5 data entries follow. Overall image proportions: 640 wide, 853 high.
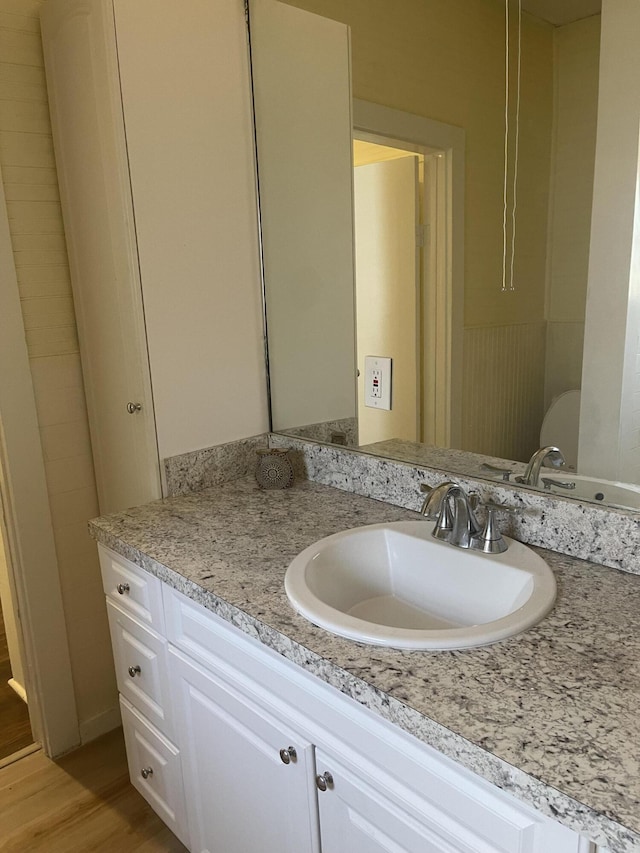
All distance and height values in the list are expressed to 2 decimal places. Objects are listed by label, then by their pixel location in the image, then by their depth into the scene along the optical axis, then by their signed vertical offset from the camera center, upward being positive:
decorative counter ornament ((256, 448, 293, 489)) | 1.74 -0.47
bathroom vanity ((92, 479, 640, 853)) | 0.76 -0.55
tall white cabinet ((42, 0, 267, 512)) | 1.52 +0.18
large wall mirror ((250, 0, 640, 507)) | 1.23 +0.14
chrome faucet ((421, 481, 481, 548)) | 1.27 -0.44
